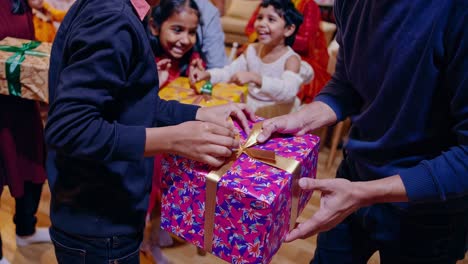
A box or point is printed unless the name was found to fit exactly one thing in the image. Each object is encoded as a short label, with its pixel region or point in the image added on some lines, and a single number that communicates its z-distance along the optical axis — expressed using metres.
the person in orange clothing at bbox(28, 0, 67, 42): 2.42
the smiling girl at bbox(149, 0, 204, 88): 1.81
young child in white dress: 1.99
